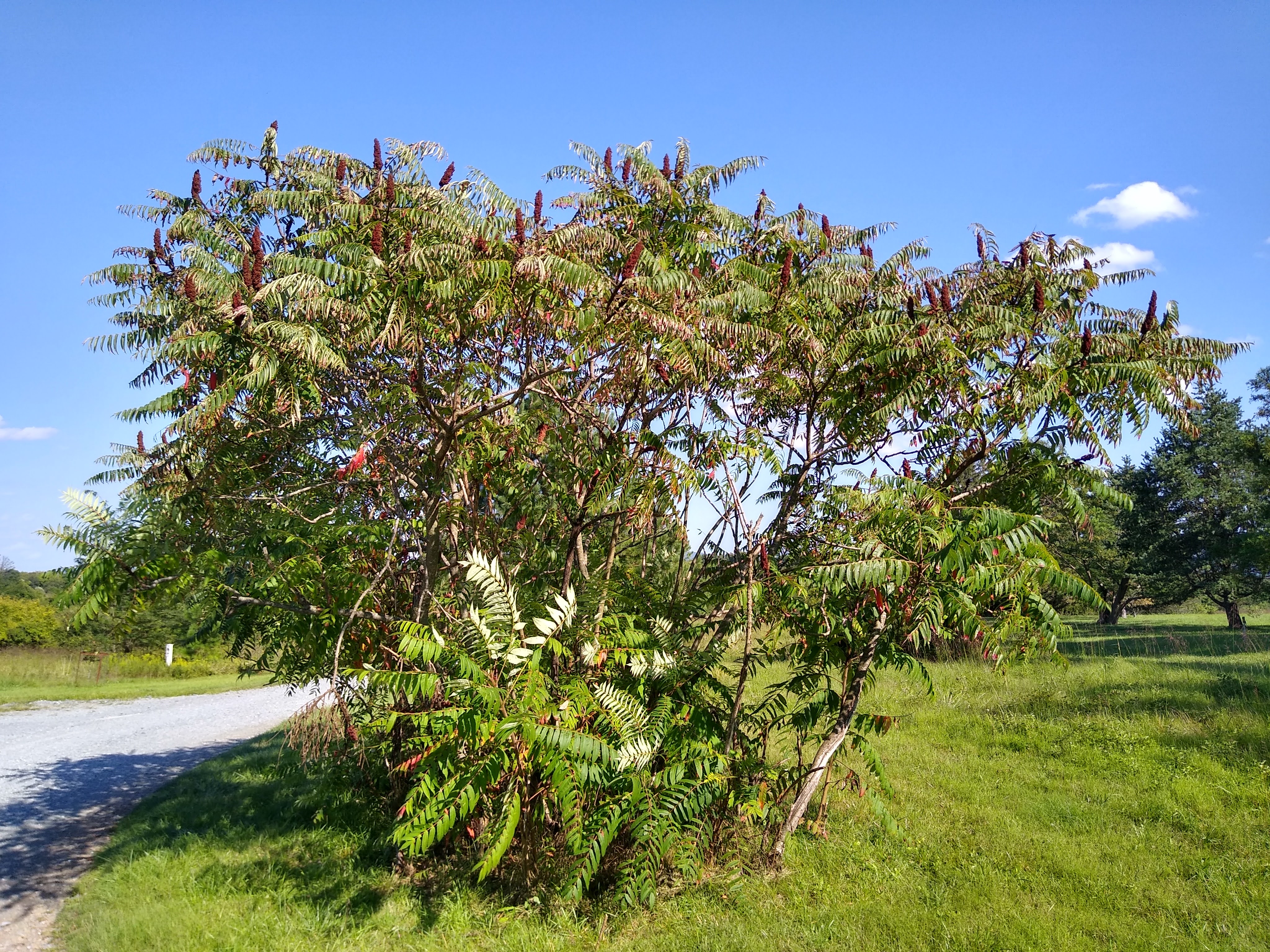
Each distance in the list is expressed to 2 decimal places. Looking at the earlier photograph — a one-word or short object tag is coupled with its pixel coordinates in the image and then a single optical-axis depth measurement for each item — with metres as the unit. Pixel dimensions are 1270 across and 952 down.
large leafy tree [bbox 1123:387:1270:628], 26.59
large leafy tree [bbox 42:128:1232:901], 4.99
